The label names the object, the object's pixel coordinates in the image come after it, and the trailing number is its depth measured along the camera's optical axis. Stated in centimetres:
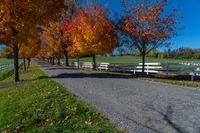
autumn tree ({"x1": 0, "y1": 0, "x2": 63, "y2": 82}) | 845
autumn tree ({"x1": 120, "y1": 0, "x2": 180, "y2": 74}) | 1057
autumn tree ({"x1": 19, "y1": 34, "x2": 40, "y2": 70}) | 1897
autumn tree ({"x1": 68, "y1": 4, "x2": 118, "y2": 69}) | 1418
